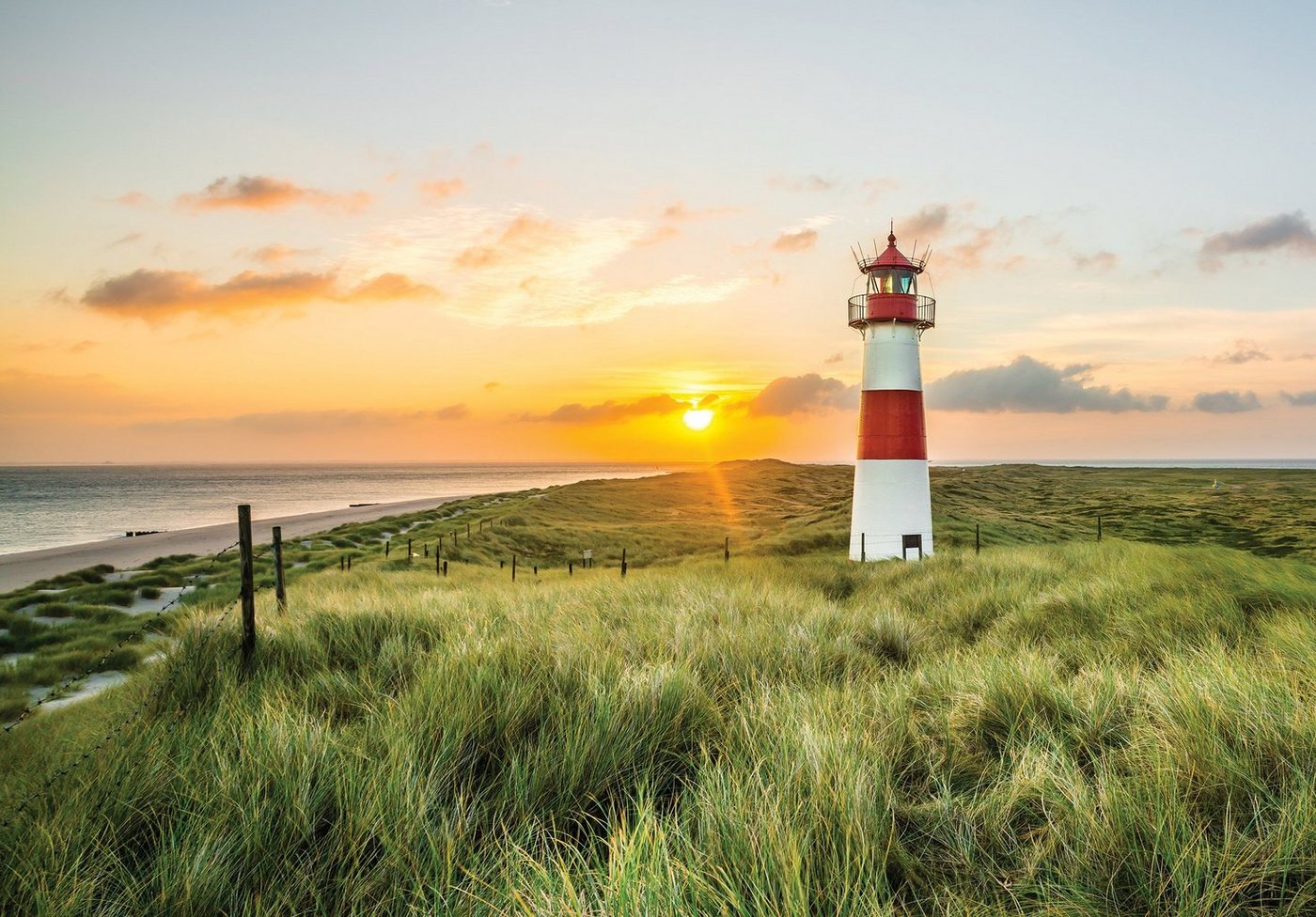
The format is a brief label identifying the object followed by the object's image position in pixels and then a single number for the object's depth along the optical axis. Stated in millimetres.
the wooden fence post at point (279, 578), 7931
